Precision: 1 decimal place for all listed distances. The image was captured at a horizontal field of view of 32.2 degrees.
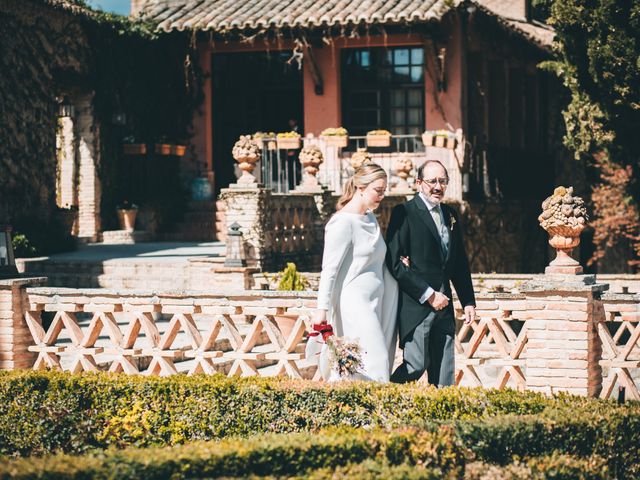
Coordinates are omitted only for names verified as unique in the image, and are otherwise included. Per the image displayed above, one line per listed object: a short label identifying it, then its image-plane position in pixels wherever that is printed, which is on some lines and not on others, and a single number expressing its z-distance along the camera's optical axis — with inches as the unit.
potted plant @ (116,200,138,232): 848.9
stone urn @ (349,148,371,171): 719.7
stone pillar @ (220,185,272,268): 596.1
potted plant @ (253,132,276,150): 808.9
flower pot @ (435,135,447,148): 808.3
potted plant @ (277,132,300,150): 791.7
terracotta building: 849.5
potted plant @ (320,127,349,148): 813.9
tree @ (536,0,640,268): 581.6
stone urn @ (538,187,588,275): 306.8
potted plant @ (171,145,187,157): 889.0
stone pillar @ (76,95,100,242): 831.1
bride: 271.3
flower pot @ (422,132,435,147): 807.1
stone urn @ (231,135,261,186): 595.8
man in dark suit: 278.5
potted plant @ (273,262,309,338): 538.3
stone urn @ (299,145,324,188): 673.0
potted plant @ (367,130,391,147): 807.1
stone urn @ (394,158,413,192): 755.4
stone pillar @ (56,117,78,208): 832.3
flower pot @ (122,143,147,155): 862.5
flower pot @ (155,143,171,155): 872.9
